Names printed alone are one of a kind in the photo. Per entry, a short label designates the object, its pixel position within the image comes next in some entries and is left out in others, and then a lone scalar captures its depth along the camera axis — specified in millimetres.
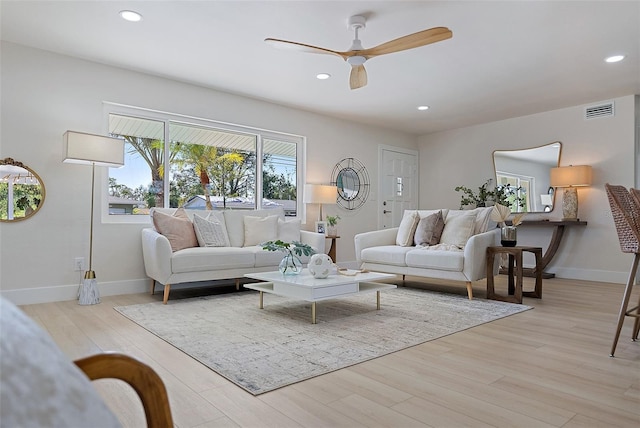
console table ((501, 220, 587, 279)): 5453
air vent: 5262
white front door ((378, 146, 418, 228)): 6902
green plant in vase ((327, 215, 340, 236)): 5715
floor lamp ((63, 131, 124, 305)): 3566
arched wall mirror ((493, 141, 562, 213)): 5828
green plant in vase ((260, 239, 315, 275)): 3256
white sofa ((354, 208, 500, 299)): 3793
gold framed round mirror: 3582
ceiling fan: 2717
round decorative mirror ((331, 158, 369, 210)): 6277
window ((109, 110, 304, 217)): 4398
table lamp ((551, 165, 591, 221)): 5285
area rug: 2094
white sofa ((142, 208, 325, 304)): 3676
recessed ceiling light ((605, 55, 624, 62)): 3881
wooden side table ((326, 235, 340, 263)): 5520
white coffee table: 2855
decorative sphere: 3164
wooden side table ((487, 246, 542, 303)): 3686
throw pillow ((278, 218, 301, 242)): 4879
